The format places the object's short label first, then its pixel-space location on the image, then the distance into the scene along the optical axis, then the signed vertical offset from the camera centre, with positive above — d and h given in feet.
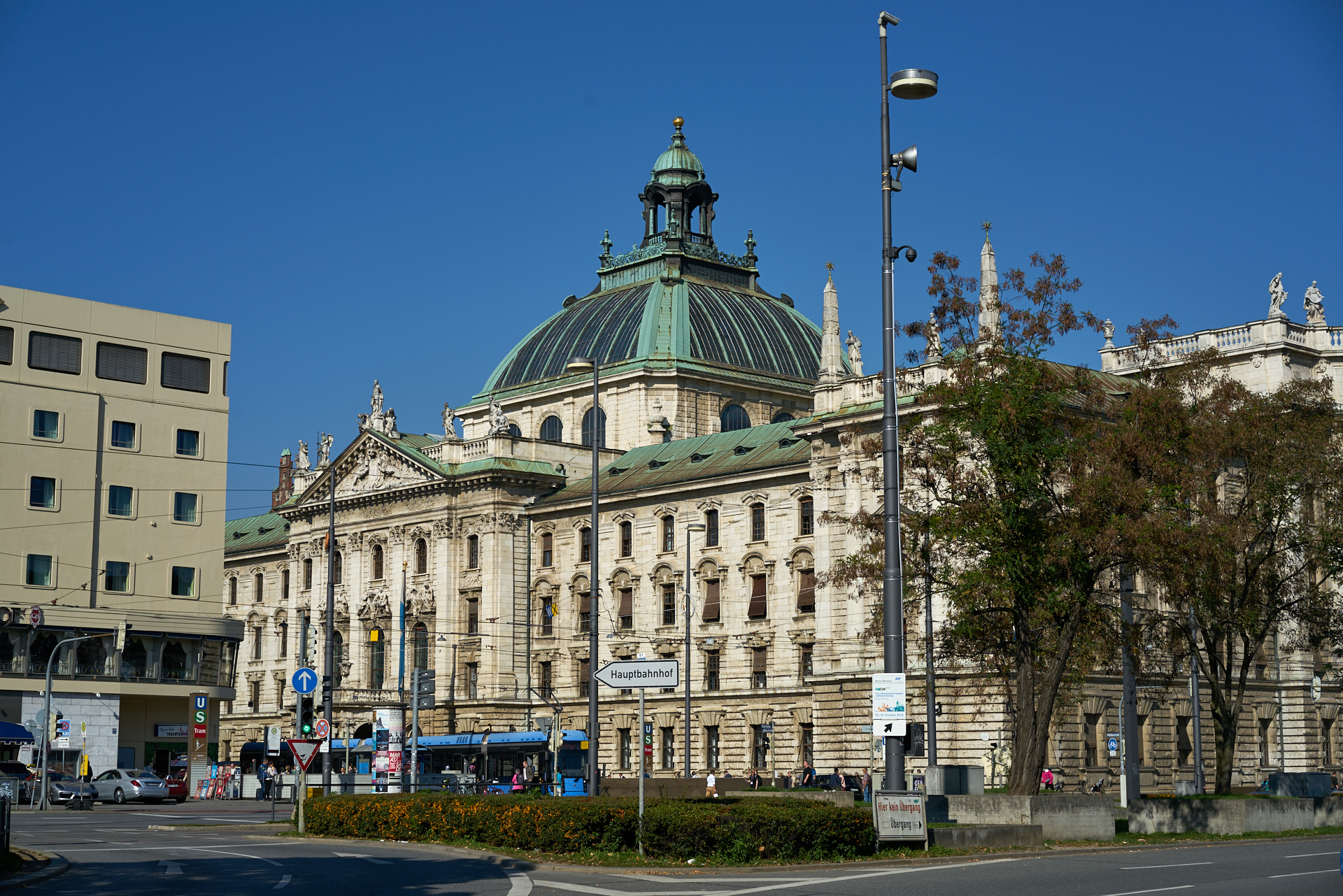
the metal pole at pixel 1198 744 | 174.59 -5.66
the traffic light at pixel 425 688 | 216.74 +0.69
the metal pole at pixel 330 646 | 173.88 +5.03
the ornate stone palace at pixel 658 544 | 247.70 +26.74
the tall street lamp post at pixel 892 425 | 86.12 +14.24
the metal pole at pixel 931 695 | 169.37 +0.00
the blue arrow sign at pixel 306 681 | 130.00 +0.99
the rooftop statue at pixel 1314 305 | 270.67 +63.20
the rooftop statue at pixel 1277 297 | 262.47 +62.47
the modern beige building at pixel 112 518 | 212.23 +22.73
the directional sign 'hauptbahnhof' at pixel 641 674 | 83.97 +1.03
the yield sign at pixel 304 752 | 120.47 -4.21
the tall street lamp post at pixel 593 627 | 131.44 +5.61
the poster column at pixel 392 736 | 198.90 -5.89
